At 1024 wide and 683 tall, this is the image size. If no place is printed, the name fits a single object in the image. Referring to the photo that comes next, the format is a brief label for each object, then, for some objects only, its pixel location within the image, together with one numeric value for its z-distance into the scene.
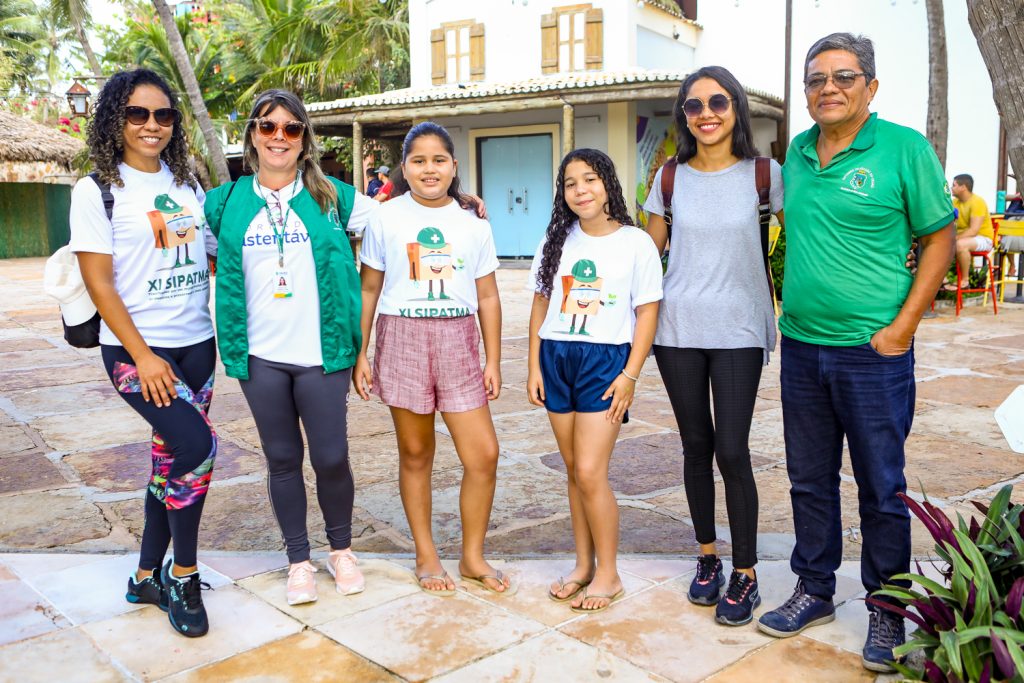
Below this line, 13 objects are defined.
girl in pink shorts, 3.34
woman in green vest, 3.20
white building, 17.52
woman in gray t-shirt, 3.10
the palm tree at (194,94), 14.77
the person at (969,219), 10.95
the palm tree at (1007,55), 2.57
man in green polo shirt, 2.77
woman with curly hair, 2.99
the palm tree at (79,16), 28.78
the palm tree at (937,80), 10.80
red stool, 11.21
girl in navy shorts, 3.22
